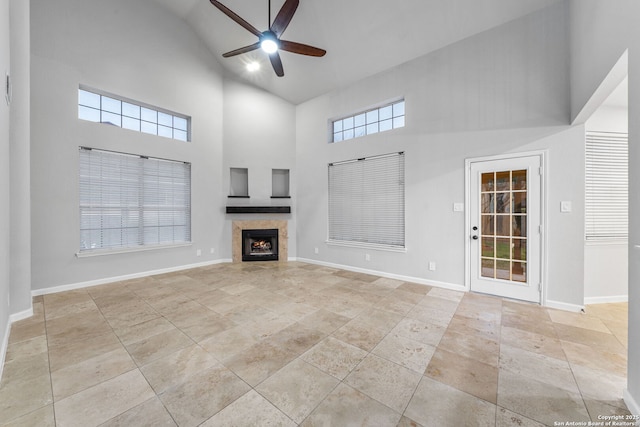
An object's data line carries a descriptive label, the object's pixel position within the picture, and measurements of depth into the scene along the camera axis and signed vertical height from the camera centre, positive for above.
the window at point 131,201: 4.04 +0.20
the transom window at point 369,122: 4.54 +1.81
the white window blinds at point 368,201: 4.45 +0.25
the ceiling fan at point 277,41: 3.08 +2.40
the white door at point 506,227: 3.26 -0.17
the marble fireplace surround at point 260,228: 5.76 -0.47
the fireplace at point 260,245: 5.88 -0.77
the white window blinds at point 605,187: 3.40 +0.38
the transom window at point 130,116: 4.05 +1.76
